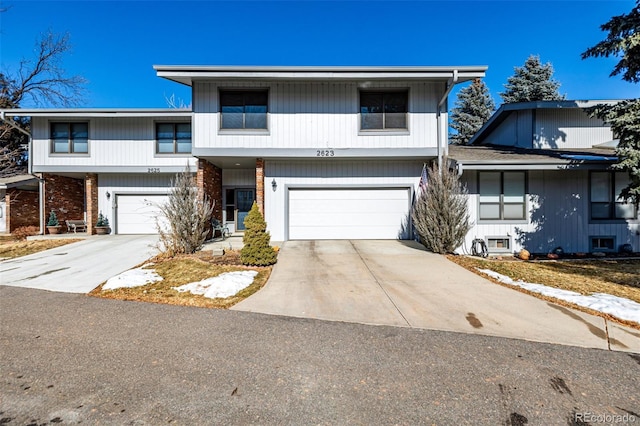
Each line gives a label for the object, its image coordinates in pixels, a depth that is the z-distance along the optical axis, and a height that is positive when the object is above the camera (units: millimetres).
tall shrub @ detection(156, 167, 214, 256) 8492 -248
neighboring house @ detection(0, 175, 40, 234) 13609 +293
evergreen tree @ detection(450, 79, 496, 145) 29016 +10000
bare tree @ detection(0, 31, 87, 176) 19408 +8101
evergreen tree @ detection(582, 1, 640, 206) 7617 +3011
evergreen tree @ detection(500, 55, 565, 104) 24859 +11106
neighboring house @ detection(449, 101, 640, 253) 9797 +44
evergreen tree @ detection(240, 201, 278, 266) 7141 -864
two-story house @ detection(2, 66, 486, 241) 9953 +2444
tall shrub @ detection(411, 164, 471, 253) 8328 -85
